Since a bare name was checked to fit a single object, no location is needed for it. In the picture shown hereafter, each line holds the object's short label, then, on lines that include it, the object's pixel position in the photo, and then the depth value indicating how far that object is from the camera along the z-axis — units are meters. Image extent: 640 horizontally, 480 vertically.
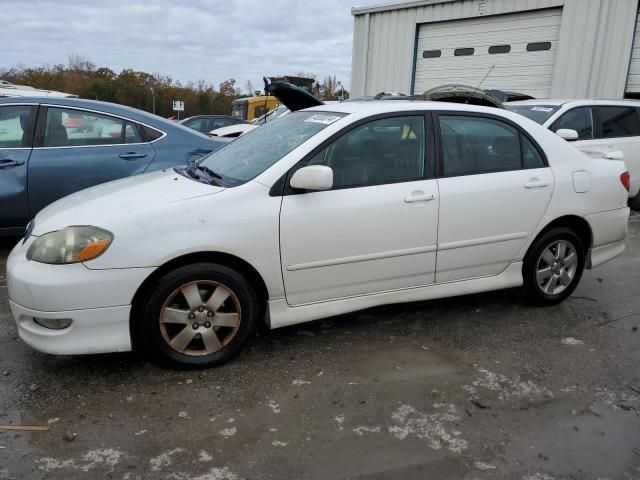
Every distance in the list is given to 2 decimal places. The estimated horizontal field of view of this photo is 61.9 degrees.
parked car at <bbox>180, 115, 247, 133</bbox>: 16.52
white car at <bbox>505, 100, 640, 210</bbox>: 7.29
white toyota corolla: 2.79
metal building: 10.12
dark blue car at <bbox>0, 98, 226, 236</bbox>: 4.75
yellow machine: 20.20
